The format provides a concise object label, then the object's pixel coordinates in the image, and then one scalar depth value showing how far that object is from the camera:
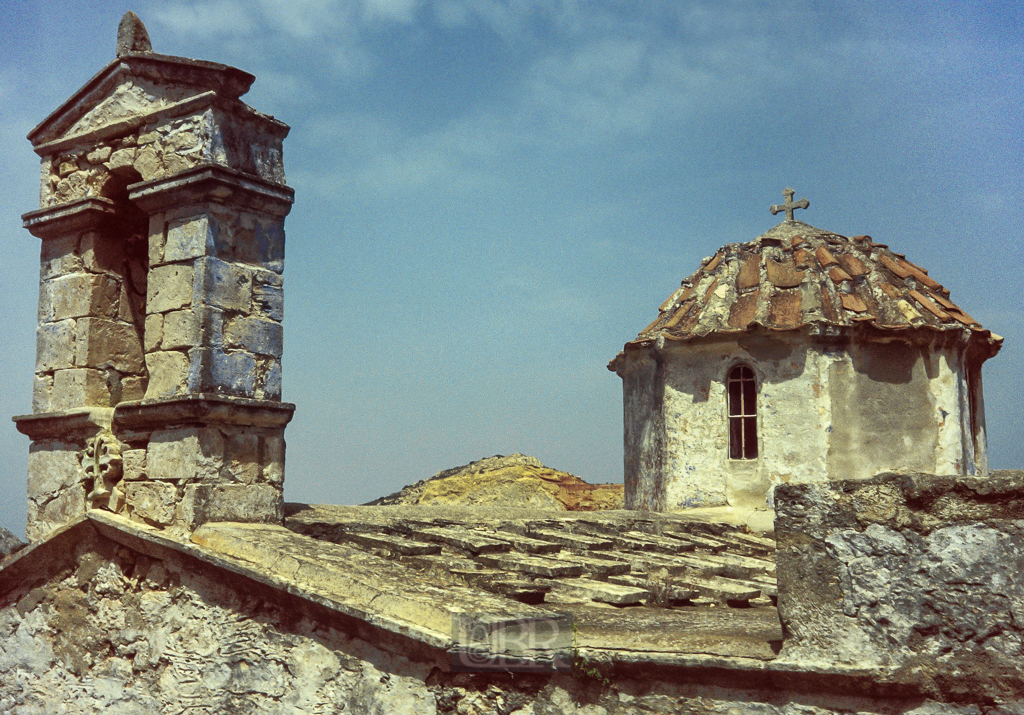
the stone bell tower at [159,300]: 6.10
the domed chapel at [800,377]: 10.85
